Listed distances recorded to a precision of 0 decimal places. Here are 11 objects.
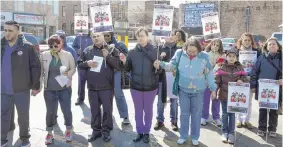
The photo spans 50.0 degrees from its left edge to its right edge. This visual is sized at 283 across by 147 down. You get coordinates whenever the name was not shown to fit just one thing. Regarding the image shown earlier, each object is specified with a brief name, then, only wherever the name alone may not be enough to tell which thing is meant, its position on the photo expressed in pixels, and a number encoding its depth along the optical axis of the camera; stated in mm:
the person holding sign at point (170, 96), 5941
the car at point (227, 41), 20256
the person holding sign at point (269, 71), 5543
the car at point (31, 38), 13858
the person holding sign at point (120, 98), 6168
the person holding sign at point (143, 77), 5047
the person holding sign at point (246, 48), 6031
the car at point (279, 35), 16844
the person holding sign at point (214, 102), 6297
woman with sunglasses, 5094
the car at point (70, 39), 21719
